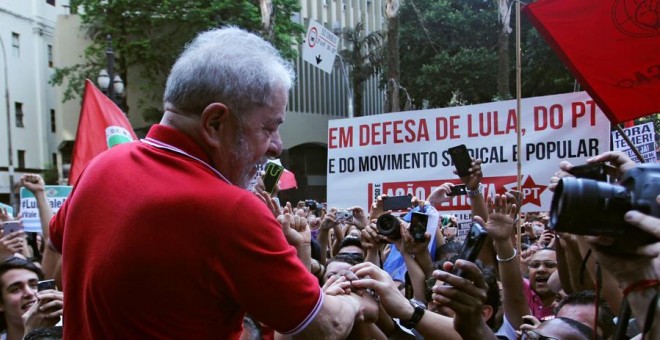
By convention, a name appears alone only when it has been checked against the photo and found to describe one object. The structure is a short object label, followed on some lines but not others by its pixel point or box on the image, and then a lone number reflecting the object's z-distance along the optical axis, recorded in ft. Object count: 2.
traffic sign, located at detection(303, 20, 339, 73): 30.42
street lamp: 46.85
